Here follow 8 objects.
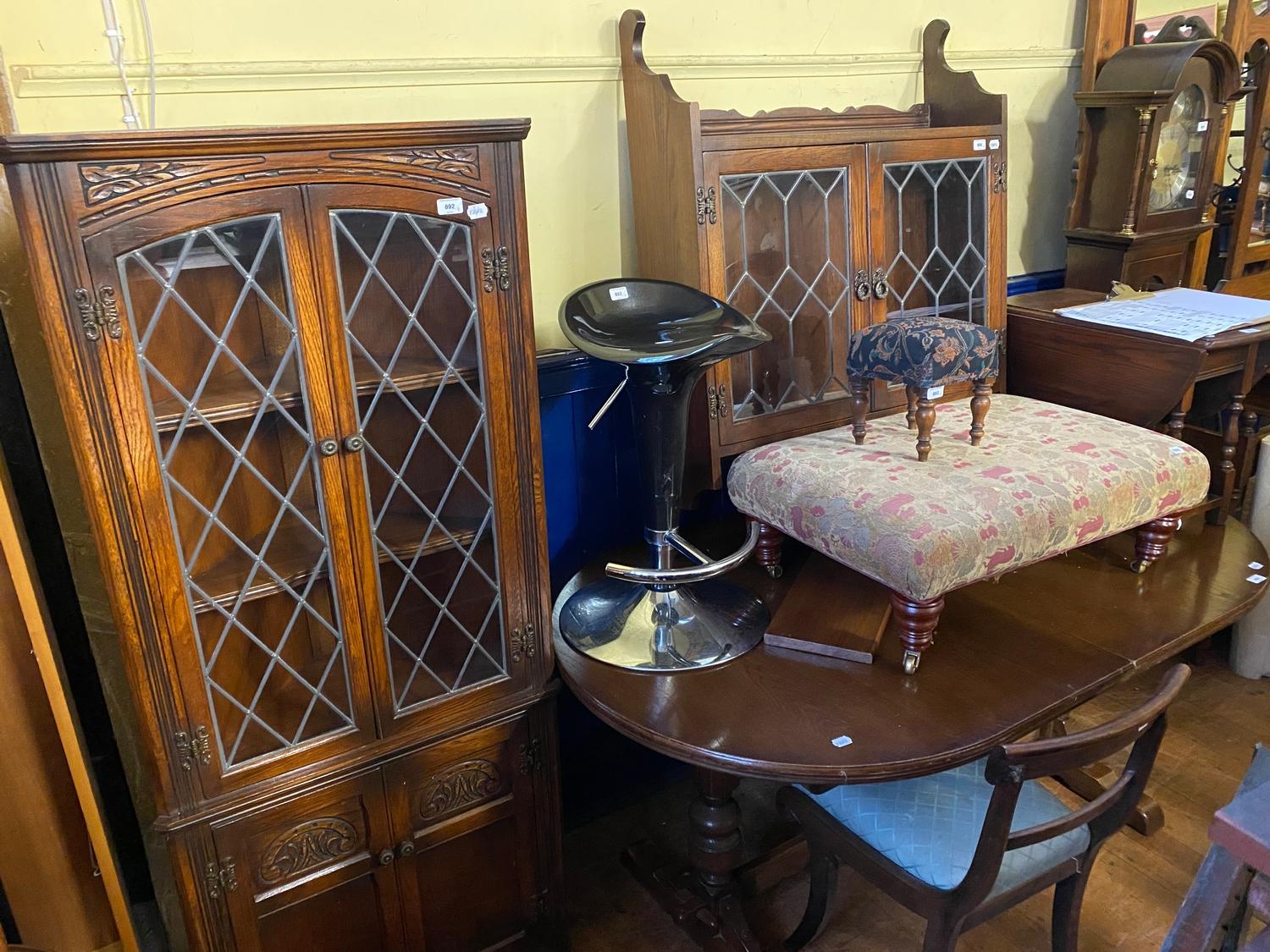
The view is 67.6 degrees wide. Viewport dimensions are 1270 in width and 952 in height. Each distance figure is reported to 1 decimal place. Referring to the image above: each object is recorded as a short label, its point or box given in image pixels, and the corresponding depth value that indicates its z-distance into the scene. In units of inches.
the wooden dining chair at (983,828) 49.7
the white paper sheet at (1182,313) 79.5
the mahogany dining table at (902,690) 53.5
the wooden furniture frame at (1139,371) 78.4
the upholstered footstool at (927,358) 62.7
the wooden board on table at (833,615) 61.5
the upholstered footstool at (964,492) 58.0
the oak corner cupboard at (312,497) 46.3
